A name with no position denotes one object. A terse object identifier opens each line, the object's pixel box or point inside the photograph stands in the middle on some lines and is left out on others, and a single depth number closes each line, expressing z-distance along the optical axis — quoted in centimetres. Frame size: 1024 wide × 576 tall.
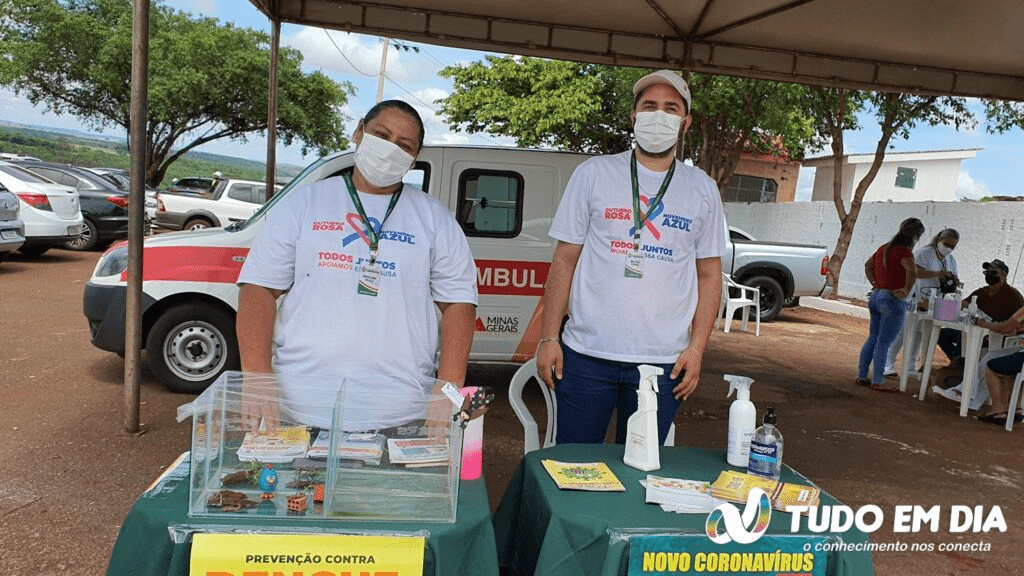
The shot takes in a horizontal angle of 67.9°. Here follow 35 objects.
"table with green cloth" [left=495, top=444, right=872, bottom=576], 185
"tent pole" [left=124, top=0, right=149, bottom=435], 457
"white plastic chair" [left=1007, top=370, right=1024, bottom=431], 668
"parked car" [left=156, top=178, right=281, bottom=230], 1684
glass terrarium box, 173
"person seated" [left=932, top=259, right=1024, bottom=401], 713
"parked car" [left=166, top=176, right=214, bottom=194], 2233
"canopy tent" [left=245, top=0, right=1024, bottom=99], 626
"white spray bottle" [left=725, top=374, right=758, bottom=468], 235
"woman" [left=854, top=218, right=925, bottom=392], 784
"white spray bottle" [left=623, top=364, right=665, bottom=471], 228
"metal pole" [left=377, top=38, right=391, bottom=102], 3174
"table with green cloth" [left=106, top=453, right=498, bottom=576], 166
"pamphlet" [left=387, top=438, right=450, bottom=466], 187
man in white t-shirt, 267
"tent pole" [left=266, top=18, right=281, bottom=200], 676
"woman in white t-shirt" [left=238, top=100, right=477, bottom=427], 228
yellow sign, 162
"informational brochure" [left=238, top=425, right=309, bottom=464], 183
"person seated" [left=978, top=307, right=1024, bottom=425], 692
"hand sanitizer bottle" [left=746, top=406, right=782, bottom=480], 224
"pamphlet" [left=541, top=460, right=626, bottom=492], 209
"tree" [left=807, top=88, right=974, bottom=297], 1530
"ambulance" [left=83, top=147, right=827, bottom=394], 575
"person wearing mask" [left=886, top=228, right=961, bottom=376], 845
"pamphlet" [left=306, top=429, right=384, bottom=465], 185
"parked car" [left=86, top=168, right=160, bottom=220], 1734
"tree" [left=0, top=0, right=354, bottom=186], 2664
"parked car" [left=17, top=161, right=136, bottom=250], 1452
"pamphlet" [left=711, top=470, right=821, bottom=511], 205
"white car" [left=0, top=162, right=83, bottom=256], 1227
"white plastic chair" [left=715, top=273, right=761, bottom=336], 1111
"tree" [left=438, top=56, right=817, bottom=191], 1694
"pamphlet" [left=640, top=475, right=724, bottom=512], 198
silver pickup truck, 1332
